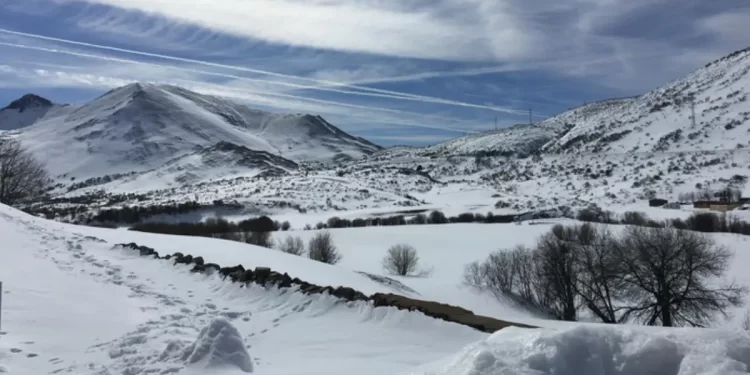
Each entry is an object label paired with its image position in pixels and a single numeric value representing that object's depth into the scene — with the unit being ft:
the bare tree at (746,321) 100.27
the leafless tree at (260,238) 190.29
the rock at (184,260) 60.75
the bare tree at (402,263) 177.99
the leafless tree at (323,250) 179.22
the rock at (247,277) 48.85
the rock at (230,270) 52.89
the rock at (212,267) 55.18
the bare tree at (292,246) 180.44
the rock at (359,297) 39.27
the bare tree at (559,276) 129.80
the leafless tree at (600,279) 114.11
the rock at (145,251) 66.64
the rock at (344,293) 40.20
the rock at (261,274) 48.03
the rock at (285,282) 45.94
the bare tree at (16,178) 157.79
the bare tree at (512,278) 143.95
